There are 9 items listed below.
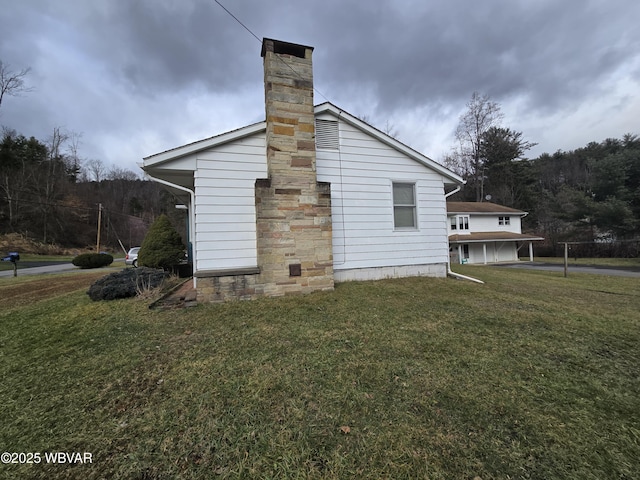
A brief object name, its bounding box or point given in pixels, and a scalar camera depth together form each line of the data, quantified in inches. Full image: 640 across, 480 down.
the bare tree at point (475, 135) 1057.5
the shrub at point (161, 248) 410.3
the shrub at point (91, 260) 666.2
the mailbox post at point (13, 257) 453.2
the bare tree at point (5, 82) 1066.6
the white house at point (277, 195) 206.5
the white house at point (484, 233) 895.7
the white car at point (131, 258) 716.7
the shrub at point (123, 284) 214.5
